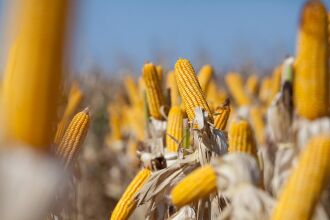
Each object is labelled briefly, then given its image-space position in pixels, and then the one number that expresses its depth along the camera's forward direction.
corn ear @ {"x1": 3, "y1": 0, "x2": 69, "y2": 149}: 1.13
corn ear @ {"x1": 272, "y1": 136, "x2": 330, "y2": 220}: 1.66
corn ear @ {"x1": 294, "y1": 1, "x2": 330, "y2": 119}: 2.30
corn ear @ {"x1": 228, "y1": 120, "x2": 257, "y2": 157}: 2.45
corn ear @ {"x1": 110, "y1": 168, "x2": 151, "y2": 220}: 2.71
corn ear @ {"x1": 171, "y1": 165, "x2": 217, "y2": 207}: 1.91
